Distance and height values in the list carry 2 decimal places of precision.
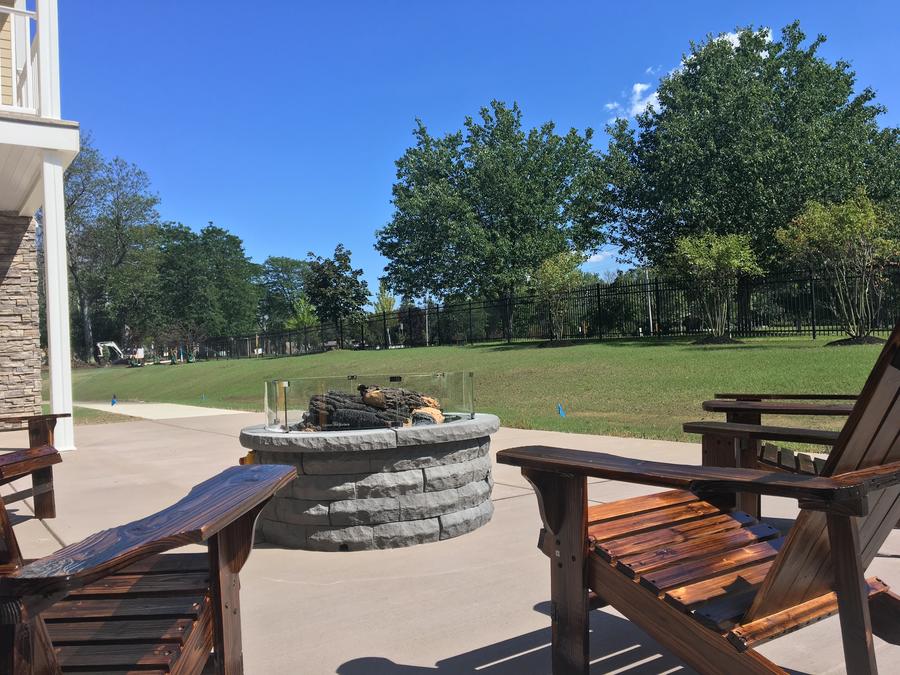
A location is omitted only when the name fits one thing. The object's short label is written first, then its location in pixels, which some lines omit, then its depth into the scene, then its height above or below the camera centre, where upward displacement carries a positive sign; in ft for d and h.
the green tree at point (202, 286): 207.31 +20.55
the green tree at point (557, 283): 73.41 +6.10
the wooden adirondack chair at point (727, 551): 5.42 -2.31
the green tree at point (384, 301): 135.03 +8.71
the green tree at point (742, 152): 75.66 +21.53
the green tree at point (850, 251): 51.21 +6.20
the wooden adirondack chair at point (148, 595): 4.15 -2.28
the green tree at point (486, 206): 114.62 +23.49
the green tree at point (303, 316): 148.66 +6.92
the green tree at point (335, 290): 121.08 +10.03
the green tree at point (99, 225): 158.20 +31.40
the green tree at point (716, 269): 58.29 +5.66
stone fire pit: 13.74 -2.95
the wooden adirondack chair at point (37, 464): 13.61 -2.29
